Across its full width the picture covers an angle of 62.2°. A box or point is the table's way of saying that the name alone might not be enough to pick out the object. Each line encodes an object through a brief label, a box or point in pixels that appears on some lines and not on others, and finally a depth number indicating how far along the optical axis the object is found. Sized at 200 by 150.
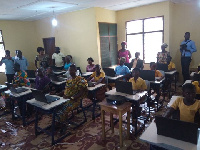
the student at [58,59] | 6.88
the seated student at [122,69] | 5.05
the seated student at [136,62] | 5.60
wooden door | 7.94
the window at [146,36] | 6.34
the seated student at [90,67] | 5.68
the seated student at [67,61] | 6.08
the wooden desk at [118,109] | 2.64
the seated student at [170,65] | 5.28
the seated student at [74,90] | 3.40
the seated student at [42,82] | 4.15
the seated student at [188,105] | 2.02
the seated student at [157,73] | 4.38
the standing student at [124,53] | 6.28
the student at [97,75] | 4.53
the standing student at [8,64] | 5.99
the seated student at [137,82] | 3.53
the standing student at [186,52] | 5.50
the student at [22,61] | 6.12
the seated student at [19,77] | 4.32
